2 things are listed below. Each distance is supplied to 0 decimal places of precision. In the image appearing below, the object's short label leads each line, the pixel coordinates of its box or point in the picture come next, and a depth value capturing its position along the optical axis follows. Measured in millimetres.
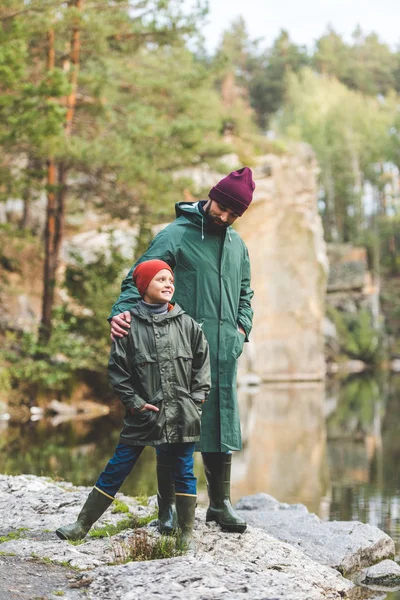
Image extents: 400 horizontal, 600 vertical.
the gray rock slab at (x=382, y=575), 4828
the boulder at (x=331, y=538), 5062
